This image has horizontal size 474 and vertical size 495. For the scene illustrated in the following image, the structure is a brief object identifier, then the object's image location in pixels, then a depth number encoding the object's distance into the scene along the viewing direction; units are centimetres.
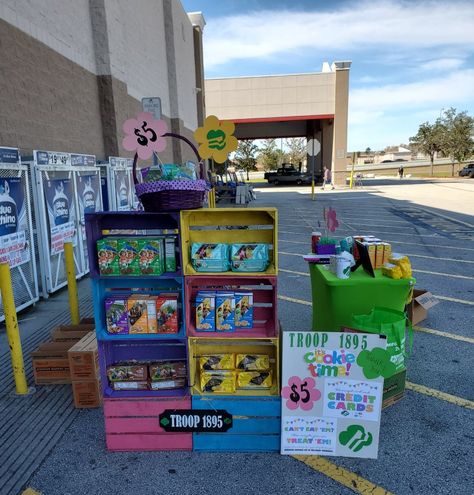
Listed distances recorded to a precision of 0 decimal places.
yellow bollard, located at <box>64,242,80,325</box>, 501
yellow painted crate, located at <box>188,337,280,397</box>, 318
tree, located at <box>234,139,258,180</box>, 6103
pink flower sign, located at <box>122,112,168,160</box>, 315
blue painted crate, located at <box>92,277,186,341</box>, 314
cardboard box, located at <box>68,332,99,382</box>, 374
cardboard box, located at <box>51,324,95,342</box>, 444
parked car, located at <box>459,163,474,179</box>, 4049
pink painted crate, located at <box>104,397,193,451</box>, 314
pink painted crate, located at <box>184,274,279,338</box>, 313
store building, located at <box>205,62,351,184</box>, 3095
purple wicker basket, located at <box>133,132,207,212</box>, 283
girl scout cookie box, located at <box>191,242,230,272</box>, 306
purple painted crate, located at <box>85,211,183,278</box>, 311
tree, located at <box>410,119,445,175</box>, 4858
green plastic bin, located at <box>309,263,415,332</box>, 393
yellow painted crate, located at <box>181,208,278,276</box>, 316
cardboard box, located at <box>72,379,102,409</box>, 376
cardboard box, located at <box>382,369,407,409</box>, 357
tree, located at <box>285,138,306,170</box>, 6519
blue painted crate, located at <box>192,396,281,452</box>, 311
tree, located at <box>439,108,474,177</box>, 4572
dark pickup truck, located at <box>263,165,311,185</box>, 3909
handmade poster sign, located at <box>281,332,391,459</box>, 296
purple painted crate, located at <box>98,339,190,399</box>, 343
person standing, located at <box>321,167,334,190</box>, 3284
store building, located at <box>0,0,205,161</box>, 654
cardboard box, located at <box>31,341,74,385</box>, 415
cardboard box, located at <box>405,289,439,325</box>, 531
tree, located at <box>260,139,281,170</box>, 6806
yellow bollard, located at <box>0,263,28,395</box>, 388
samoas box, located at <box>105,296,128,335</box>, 314
